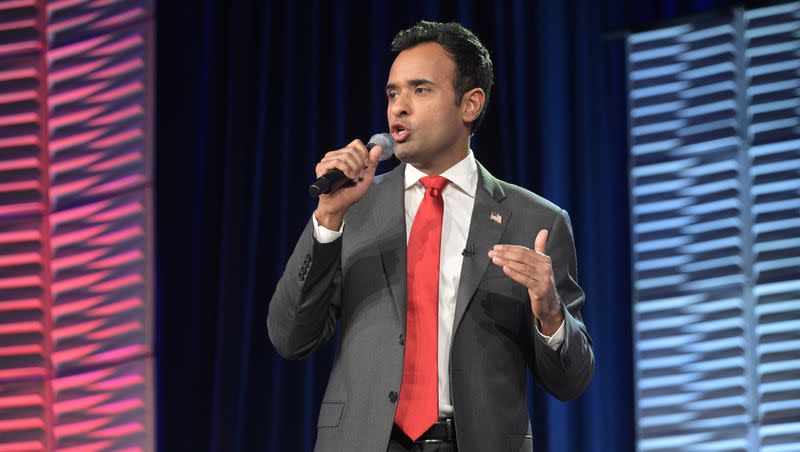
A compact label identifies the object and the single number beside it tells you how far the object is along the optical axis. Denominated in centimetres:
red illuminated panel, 826
